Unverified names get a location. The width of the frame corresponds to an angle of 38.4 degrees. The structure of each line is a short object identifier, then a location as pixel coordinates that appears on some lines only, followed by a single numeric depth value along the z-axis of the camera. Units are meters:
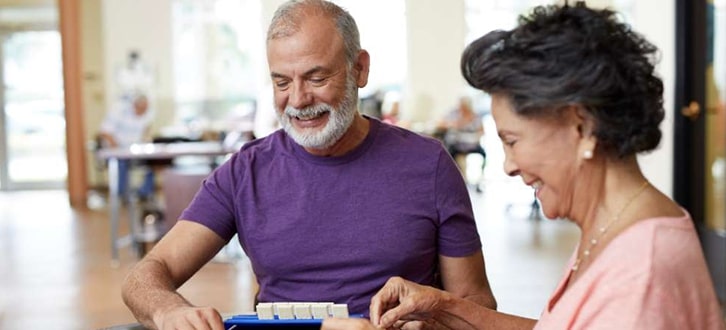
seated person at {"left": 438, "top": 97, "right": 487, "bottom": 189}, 11.88
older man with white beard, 2.11
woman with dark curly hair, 1.28
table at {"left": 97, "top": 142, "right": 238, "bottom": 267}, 7.27
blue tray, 1.65
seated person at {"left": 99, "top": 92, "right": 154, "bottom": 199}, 11.66
